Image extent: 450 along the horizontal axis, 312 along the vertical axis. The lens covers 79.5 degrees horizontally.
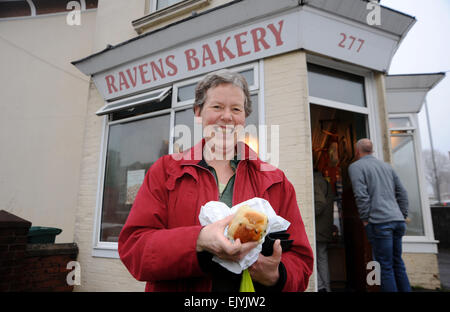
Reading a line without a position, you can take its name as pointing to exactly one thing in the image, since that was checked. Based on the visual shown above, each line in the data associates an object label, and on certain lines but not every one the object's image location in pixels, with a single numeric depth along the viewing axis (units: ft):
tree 136.87
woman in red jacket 3.51
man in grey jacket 10.96
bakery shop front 12.25
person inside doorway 14.23
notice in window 16.40
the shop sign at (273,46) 12.29
